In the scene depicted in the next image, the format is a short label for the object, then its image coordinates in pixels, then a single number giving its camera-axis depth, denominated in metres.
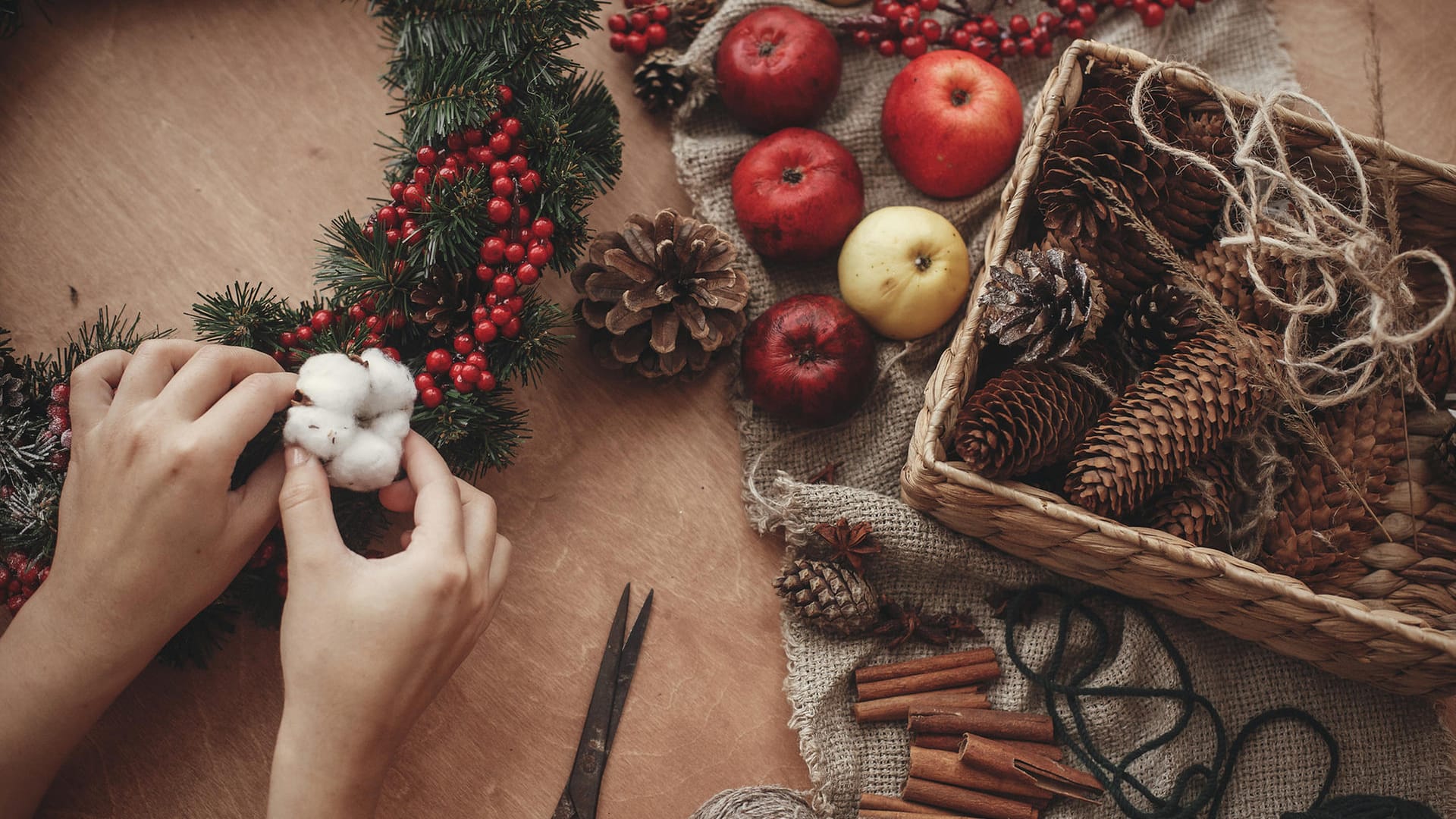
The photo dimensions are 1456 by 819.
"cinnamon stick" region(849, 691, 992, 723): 0.88
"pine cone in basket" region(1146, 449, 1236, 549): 0.85
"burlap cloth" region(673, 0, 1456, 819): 0.88
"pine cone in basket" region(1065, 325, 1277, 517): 0.83
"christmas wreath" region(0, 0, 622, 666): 0.84
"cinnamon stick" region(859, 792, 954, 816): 0.87
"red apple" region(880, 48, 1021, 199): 0.91
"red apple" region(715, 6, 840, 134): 0.91
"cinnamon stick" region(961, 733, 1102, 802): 0.86
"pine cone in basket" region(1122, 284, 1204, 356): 0.85
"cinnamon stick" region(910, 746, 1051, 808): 0.87
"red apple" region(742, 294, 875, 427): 0.89
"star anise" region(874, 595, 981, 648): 0.89
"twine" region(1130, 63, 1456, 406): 0.80
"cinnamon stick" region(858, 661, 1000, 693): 0.89
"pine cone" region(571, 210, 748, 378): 0.87
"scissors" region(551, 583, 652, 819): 0.87
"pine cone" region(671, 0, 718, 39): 0.94
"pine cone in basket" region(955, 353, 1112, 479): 0.83
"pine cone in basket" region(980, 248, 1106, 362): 0.83
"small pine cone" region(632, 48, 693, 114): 0.92
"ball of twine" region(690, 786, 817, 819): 0.85
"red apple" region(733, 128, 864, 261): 0.90
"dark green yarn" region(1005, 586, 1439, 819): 0.87
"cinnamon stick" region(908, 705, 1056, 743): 0.88
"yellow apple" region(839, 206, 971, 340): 0.90
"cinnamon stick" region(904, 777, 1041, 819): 0.86
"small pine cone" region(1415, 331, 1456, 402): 0.85
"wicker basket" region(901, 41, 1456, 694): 0.82
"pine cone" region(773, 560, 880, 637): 0.88
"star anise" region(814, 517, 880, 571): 0.88
